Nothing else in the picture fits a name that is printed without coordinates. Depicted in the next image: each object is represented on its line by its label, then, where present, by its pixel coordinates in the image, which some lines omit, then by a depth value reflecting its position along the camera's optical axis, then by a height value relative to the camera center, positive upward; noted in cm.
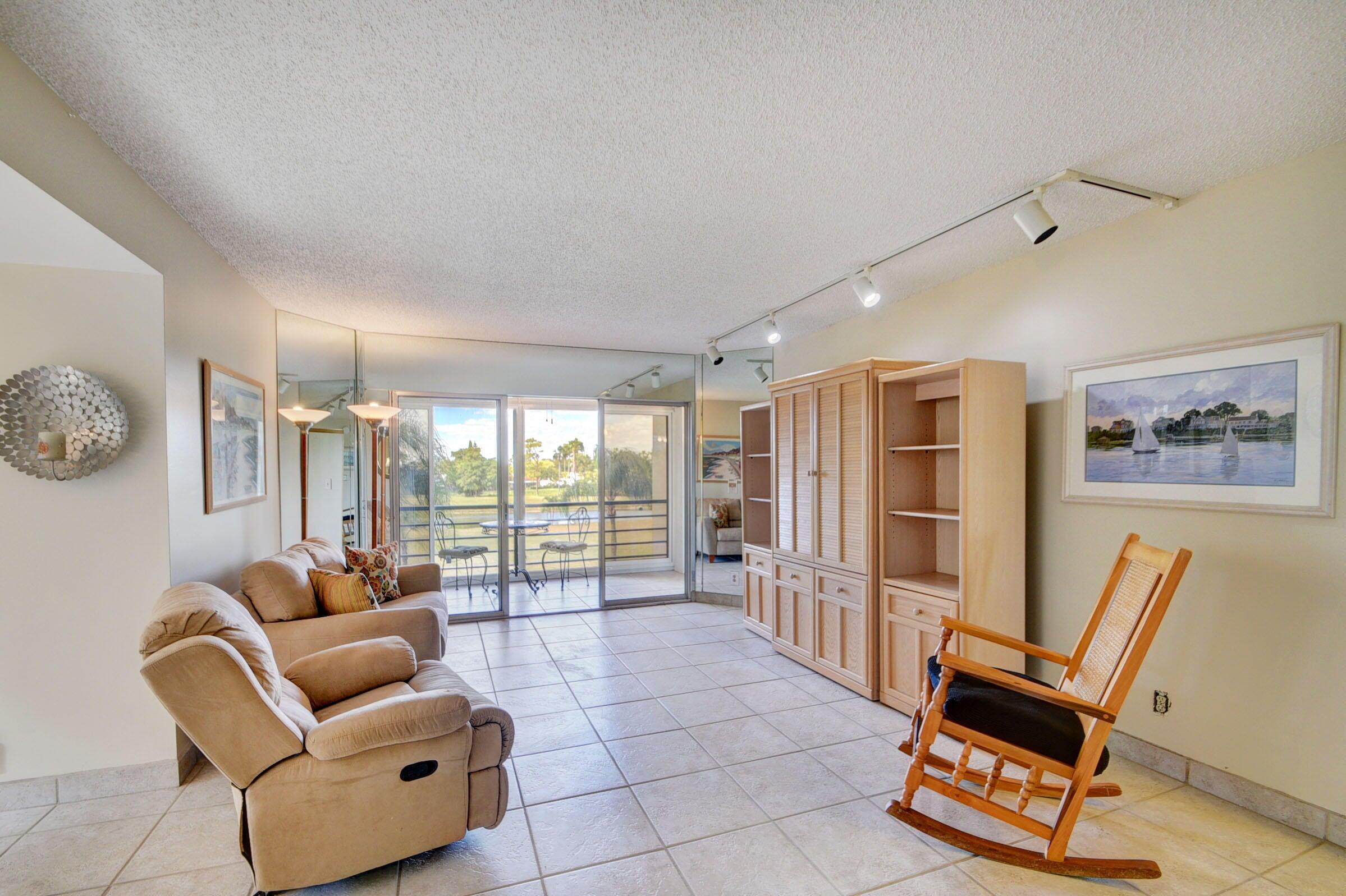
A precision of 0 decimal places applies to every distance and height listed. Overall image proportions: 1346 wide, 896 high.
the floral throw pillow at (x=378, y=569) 396 -87
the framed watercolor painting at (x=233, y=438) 311 +1
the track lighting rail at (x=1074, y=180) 247 +105
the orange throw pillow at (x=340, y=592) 338 -87
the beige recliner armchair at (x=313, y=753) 175 -103
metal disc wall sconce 239 +6
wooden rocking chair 213 -107
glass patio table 614 -103
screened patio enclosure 582 -66
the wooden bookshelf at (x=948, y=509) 314 -42
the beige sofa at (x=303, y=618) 308 -97
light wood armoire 371 -60
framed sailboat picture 231 +4
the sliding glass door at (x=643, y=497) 644 -65
